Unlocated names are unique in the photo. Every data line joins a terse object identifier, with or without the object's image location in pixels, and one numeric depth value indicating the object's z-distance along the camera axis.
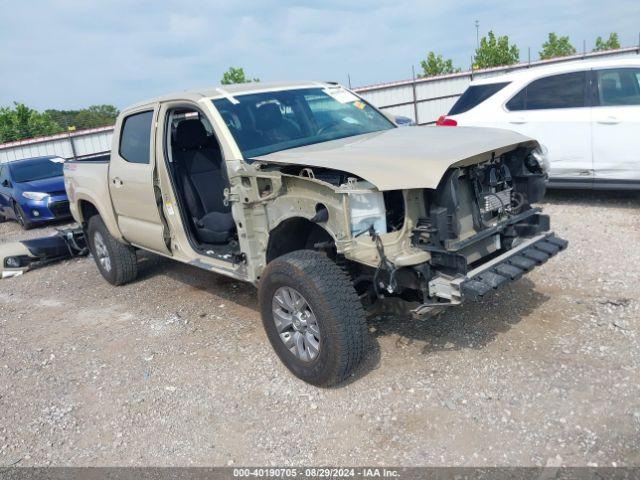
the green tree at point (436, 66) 32.44
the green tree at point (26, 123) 23.53
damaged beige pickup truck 3.40
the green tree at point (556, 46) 34.50
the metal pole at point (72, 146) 18.96
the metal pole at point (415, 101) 19.61
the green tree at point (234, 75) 28.66
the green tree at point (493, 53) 31.00
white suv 6.79
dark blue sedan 10.91
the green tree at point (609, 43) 34.91
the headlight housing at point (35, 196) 10.91
